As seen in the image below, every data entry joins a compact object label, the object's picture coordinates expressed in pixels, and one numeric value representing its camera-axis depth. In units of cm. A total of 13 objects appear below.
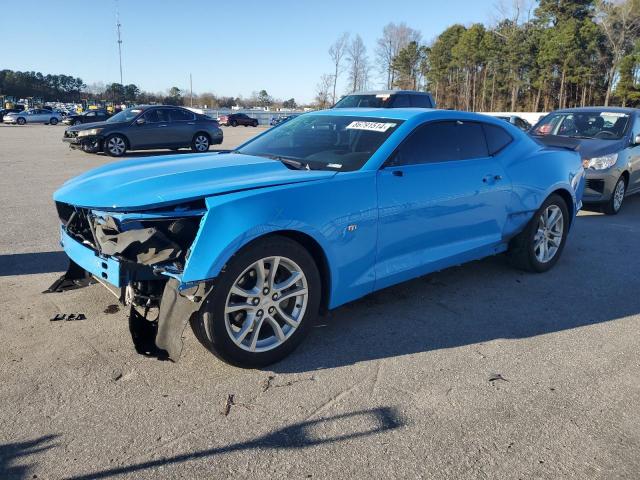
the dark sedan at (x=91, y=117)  2672
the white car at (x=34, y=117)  4262
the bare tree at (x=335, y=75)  6253
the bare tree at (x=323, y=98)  6606
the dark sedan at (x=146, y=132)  1534
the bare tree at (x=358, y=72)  6228
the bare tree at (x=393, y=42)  6681
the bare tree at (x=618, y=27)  4538
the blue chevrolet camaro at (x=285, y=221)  299
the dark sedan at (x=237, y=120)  4748
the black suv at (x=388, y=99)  1307
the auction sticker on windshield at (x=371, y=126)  412
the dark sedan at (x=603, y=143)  833
